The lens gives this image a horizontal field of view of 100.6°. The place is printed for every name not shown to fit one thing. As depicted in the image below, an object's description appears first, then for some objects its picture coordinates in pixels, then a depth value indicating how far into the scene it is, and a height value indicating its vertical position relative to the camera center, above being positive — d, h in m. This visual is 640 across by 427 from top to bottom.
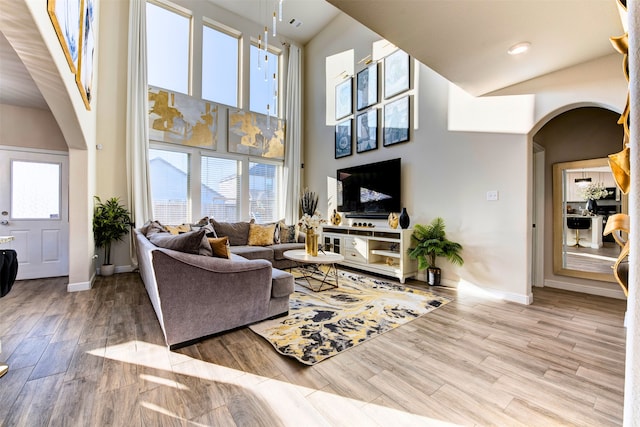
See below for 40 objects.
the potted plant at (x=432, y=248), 3.66 -0.47
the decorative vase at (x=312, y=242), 3.63 -0.38
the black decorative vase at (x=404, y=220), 4.14 -0.08
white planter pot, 4.38 -0.92
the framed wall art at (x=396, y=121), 4.39 +1.61
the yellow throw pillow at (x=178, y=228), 4.10 -0.23
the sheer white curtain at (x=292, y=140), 6.45 +1.83
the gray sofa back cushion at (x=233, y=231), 4.80 -0.31
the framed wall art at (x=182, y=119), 4.93 +1.85
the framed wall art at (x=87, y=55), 2.73 +1.83
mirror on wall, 3.46 -0.02
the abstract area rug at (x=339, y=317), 2.10 -1.02
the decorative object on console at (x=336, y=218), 5.39 -0.08
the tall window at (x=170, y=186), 4.96 +0.55
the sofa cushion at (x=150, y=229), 3.18 -0.19
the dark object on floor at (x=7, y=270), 1.74 -0.37
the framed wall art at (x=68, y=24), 1.73 +1.44
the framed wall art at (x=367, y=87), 4.96 +2.47
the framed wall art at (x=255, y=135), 5.75 +1.81
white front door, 3.98 +0.07
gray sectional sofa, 2.00 -0.63
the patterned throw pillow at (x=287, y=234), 5.18 -0.38
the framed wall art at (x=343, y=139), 5.50 +1.60
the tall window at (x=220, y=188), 5.47 +0.56
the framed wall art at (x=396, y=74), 4.41 +2.43
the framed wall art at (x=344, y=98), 5.53 +2.48
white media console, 3.99 -0.57
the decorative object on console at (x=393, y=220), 4.37 -0.09
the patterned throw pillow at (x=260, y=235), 4.86 -0.38
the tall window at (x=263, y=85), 6.06 +3.04
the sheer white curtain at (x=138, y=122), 4.63 +1.63
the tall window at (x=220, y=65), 5.55 +3.21
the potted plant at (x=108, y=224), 4.24 -0.17
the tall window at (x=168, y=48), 5.05 +3.25
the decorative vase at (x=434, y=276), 3.80 -0.87
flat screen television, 4.53 +0.48
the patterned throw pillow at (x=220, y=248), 2.46 -0.31
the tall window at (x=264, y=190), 6.12 +0.58
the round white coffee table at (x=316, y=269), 3.36 -0.96
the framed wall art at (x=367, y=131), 4.96 +1.62
